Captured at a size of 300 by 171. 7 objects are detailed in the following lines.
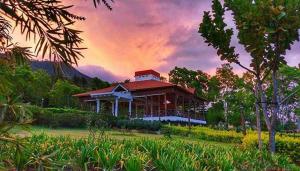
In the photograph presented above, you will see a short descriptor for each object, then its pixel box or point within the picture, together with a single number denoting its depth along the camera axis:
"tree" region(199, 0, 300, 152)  5.24
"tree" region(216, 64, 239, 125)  25.33
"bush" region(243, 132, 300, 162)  10.11
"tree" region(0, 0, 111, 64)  1.36
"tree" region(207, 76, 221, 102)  26.90
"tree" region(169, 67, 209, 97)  30.96
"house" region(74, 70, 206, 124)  22.24
